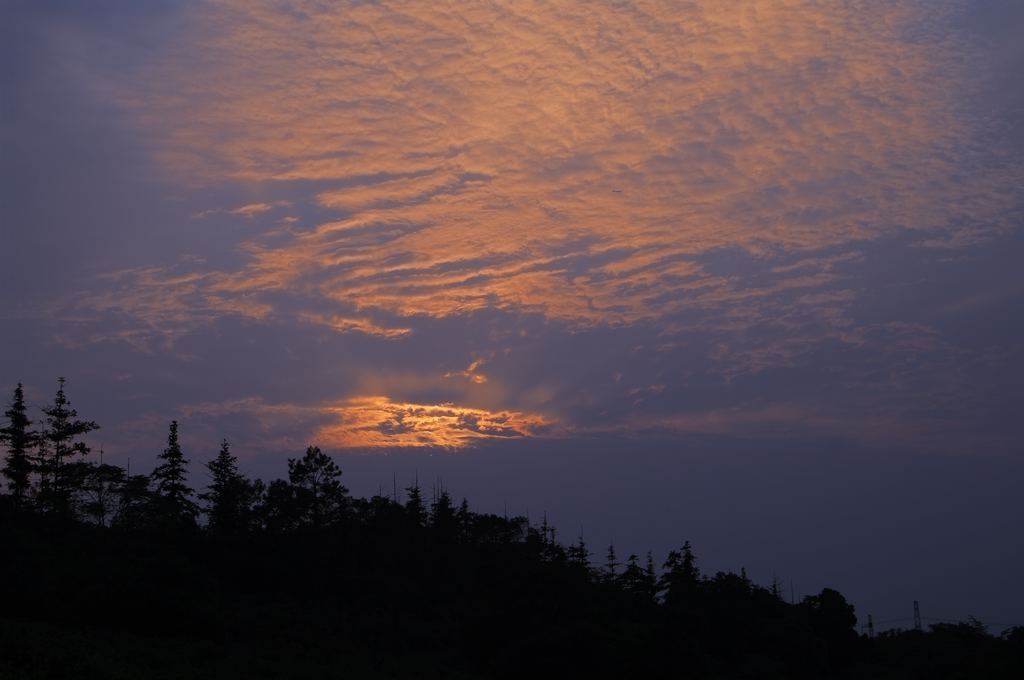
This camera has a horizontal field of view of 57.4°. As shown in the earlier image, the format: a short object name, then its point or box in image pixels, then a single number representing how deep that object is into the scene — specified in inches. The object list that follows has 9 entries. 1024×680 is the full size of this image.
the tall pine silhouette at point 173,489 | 2972.4
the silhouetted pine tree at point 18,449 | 2746.1
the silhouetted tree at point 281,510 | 3068.4
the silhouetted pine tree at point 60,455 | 2792.8
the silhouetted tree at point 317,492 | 3127.5
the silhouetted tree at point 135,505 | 2997.0
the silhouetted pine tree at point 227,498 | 3016.7
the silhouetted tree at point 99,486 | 2930.6
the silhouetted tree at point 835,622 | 3373.5
